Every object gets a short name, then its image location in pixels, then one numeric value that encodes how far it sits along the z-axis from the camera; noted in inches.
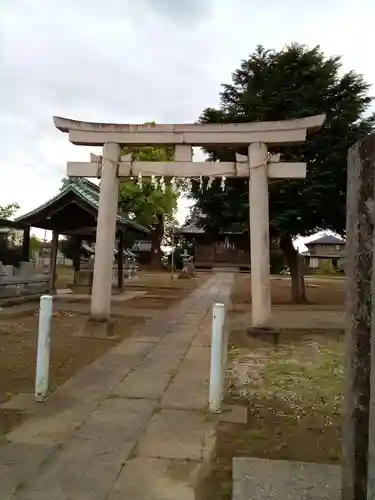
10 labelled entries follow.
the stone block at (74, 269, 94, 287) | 801.6
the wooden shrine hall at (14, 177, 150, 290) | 617.9
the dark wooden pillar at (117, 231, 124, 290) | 803.8
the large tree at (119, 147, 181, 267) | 1457.4
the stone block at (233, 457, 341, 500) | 115.6
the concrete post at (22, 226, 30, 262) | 692.7
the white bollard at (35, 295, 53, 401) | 202.1
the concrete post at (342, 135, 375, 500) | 104.0
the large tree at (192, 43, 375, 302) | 555.8
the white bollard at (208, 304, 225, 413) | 195.8
